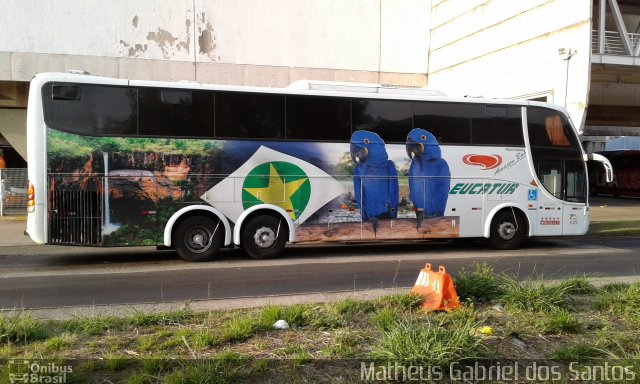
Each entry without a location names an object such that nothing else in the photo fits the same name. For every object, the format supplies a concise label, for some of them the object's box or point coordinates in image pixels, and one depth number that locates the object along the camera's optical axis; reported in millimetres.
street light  17609
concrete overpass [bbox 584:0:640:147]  20078
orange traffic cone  5367
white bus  9703
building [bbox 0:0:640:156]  19234
